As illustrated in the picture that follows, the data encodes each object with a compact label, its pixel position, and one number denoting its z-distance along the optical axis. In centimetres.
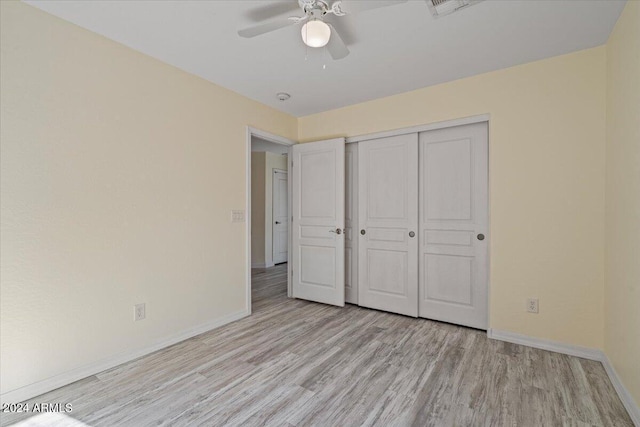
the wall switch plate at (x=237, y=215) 321
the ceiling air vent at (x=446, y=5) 182
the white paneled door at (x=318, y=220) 363
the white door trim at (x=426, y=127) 284
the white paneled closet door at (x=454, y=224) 289
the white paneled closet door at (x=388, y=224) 327
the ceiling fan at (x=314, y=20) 160
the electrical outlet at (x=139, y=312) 239
